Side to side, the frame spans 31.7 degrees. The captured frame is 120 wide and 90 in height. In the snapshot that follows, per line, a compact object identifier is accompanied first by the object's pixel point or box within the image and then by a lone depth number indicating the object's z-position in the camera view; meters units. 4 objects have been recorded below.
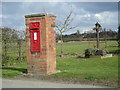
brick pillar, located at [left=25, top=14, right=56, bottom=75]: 8.70
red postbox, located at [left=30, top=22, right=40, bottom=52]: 8.81
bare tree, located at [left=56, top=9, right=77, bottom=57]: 22.50
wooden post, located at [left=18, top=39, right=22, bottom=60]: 14.76
